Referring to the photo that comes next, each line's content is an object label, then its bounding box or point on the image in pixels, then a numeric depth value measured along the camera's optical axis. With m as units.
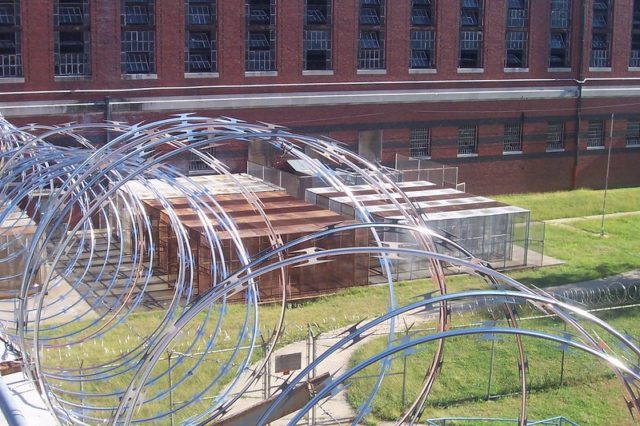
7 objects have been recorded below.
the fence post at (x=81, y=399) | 15.31
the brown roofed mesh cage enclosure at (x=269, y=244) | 25.27
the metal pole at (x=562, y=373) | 19.04
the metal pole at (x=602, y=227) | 34.31
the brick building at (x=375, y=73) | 32.97
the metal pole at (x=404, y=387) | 17.63
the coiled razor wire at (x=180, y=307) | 9.36
